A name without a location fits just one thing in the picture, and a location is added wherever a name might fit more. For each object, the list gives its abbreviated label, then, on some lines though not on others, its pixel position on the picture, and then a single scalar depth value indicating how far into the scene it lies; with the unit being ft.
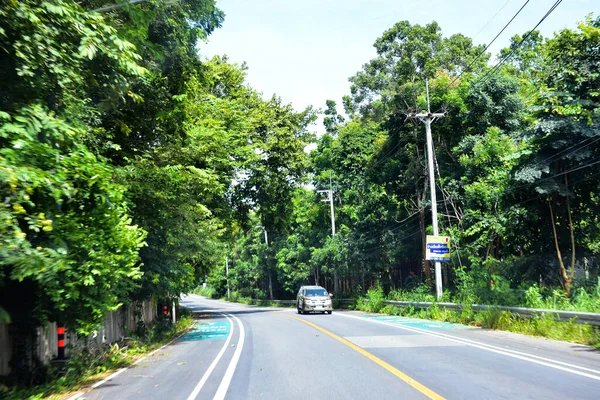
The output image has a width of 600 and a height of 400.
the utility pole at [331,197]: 133.14
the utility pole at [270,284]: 204.54
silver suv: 99.86
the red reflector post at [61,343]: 34.06
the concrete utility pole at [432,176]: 75.87
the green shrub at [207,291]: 357.32
